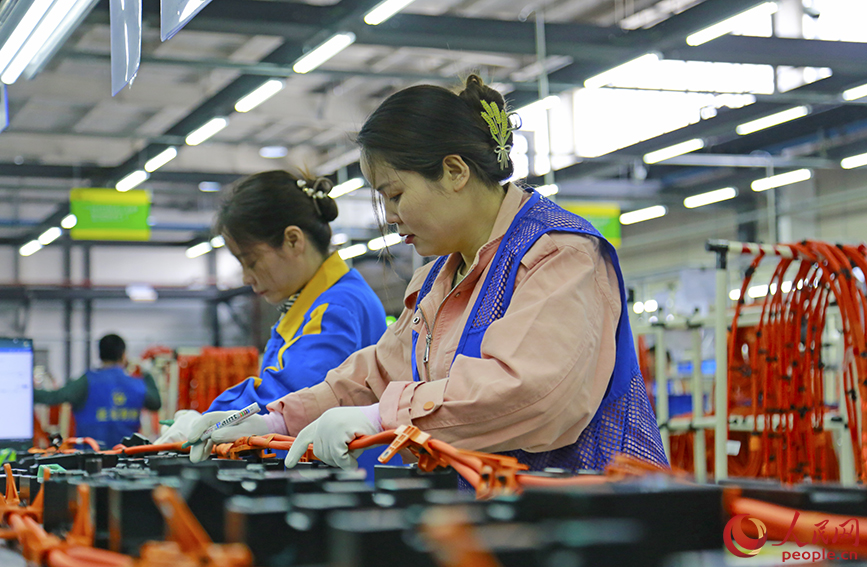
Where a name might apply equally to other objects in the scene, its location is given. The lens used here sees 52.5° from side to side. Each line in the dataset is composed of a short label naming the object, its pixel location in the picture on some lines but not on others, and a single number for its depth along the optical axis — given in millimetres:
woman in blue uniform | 2447
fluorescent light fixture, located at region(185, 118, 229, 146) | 11047
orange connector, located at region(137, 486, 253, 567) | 589
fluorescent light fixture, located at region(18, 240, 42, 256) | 20188
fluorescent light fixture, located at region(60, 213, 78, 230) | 17578
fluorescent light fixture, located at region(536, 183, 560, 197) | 9384
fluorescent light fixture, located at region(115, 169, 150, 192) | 13375
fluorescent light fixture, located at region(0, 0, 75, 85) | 2627
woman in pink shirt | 1258
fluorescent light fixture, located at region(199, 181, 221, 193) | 15523
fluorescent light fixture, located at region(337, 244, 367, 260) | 18516
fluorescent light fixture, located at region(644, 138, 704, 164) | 11508
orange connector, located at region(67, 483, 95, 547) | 776
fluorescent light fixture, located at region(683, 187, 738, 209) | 14523
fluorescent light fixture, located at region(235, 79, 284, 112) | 9245
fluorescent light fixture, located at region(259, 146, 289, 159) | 16309
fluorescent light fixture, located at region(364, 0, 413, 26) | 7109
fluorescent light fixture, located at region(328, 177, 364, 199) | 13703
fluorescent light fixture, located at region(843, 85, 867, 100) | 9328
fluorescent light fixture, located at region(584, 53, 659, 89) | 8224
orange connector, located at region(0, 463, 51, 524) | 984
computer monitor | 3477
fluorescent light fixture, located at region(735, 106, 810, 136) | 10680
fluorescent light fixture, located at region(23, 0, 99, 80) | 2562
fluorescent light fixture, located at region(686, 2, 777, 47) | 6750
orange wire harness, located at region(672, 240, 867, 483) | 3014
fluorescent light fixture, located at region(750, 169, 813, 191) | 13284
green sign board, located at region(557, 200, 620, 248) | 11336
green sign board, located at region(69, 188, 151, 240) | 11820
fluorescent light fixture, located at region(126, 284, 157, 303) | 21453
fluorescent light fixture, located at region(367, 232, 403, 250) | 16414
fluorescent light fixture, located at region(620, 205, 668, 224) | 15609
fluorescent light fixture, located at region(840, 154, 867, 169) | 12295
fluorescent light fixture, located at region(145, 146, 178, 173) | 12348
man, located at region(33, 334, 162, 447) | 6598
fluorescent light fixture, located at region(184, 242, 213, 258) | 22186
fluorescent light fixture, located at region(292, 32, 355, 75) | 7805
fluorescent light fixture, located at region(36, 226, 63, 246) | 18812
